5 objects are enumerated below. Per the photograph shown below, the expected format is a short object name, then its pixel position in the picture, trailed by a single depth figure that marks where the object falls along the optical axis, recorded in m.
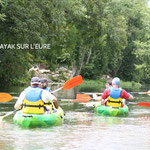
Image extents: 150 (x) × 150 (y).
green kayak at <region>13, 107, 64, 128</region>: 10.67
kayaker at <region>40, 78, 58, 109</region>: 12.39
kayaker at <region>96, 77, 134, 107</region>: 13.68
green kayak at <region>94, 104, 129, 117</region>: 13.99
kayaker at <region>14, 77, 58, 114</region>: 10.67
